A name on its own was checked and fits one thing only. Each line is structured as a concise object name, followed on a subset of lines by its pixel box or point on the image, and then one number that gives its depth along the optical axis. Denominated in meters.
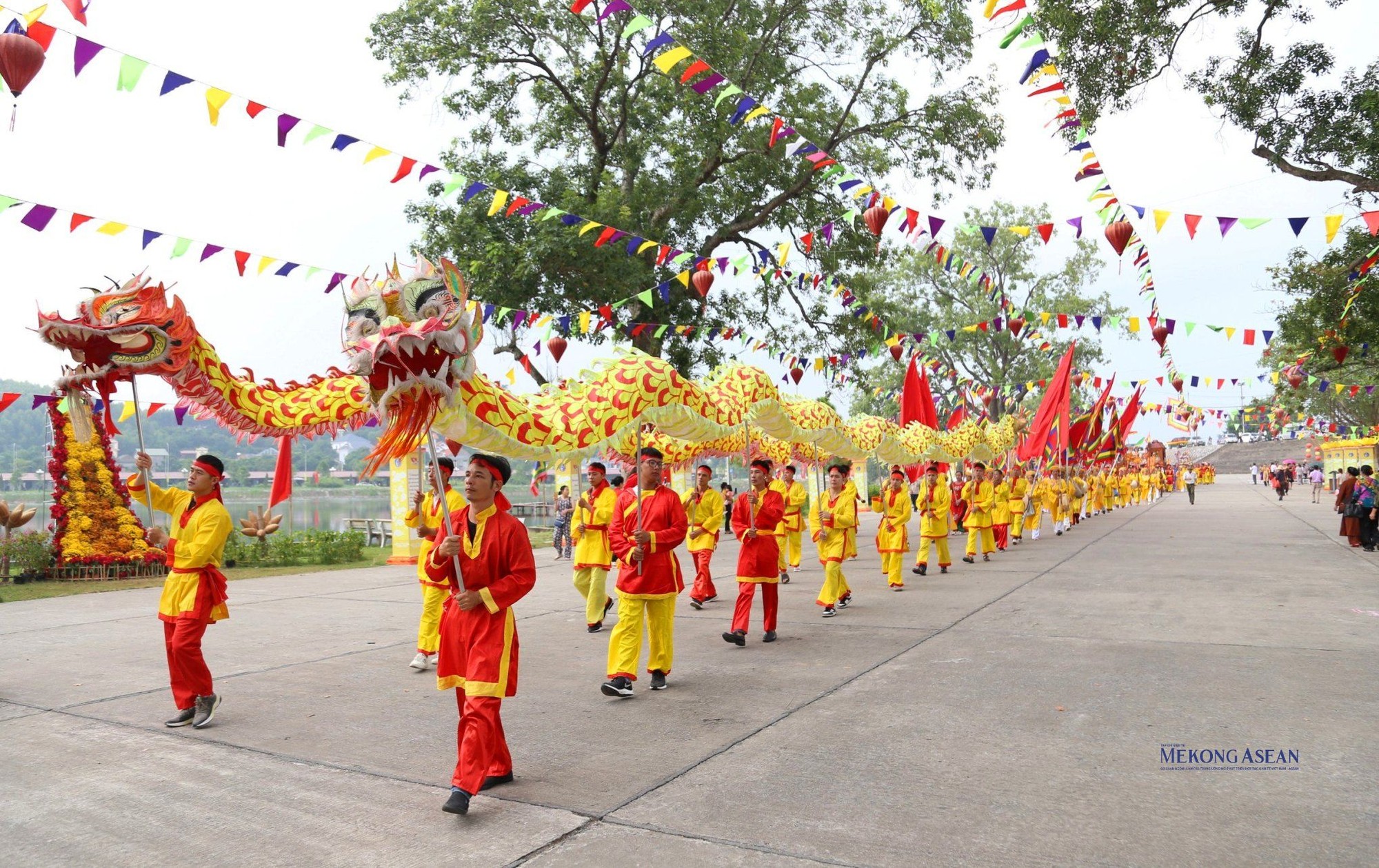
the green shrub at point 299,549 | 16.41
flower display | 13.78
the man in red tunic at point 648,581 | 6.12
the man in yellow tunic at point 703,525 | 10.10
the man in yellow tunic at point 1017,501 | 17.64
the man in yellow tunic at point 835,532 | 9.30
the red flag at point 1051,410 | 18.27
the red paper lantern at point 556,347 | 14.05
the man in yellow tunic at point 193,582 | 5.48
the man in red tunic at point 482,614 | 4.11
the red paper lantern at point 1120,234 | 9.25
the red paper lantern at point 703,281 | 12.43
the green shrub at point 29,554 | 13.45
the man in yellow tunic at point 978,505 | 15.09
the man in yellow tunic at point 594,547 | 8.86
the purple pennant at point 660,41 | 8.01
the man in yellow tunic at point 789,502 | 11.77
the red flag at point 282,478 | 9.37
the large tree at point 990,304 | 36.72
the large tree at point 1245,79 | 10.84
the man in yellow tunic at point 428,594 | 6.88
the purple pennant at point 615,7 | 7.64
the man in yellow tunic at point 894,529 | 11.59
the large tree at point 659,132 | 15.18
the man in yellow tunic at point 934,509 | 12.73
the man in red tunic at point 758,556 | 7.88
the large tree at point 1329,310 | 12.37
